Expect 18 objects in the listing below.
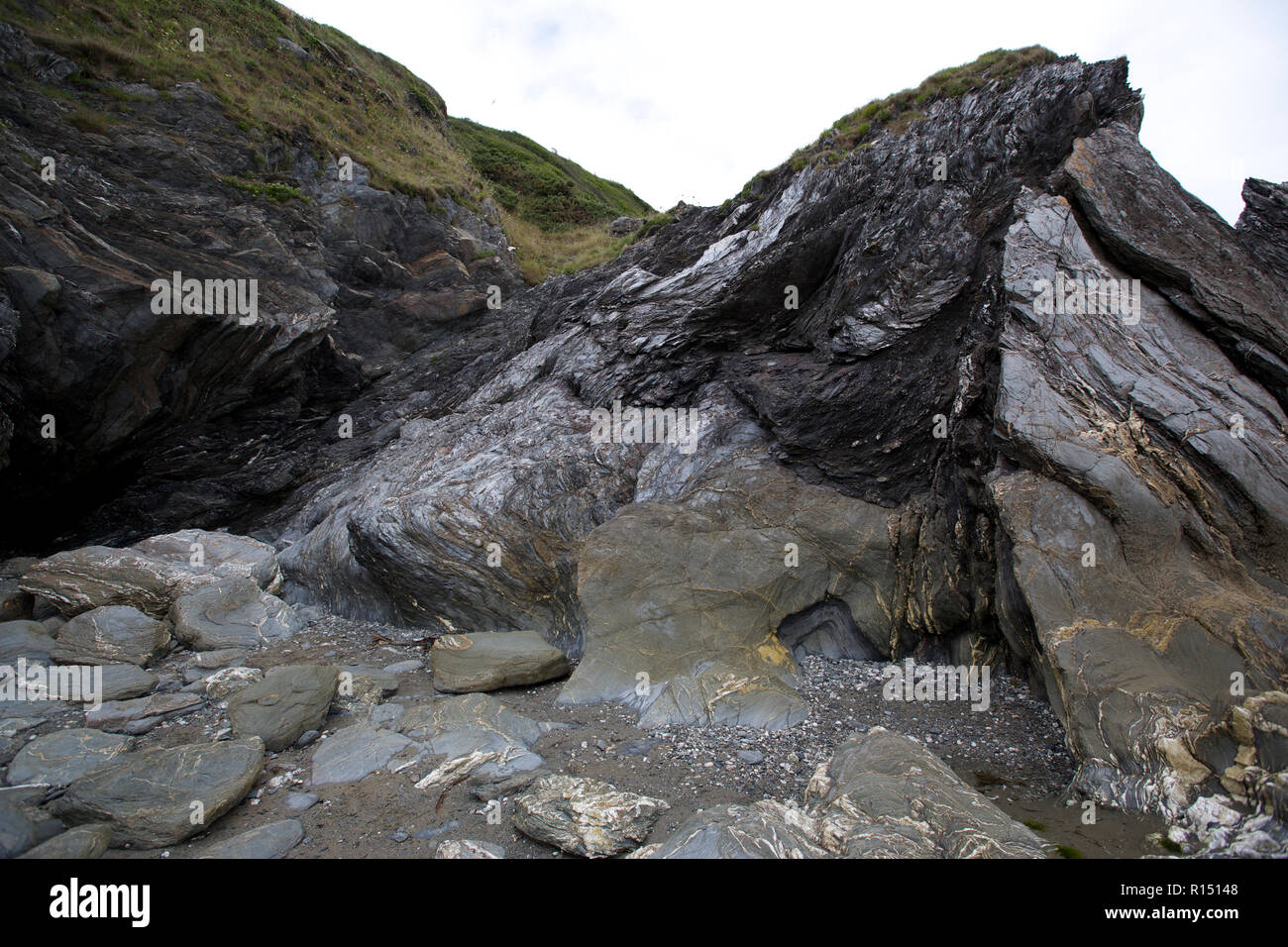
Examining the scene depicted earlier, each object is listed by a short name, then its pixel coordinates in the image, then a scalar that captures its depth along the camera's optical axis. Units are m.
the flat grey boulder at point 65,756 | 7.14
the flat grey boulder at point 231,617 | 11.87
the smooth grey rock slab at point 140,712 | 8.66
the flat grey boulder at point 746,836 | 5.03
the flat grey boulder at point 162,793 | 6.08
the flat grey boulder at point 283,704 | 8.00
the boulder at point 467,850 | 5.73
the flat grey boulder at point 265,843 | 5.85
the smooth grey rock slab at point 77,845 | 5.50
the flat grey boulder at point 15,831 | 5.63
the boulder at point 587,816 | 5.78
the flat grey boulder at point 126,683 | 9.60
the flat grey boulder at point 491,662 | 9.84
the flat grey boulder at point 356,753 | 7.33
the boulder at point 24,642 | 10.81
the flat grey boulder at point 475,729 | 7.71
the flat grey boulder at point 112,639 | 10.64
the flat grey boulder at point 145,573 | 12.67
